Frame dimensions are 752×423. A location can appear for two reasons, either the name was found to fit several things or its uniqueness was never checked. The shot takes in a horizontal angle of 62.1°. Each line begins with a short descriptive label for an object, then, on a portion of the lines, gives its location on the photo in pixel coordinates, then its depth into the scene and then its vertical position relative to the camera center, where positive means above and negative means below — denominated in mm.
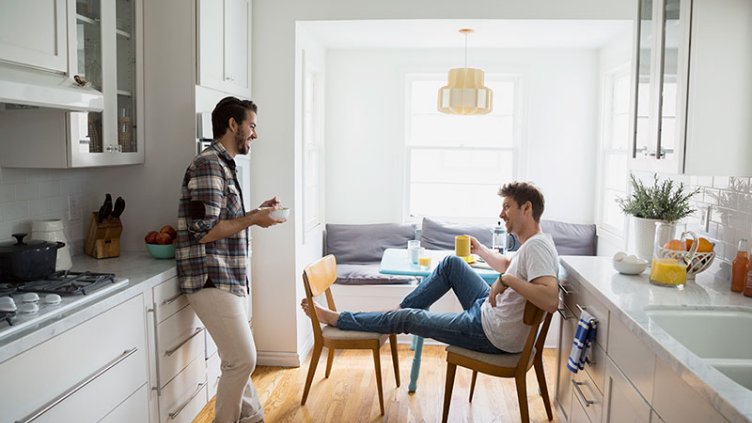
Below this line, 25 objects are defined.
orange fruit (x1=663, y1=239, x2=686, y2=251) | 2535 -282
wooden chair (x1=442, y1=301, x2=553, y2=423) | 2803 -879
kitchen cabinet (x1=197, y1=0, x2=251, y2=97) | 3145 +679
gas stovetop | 1893 -444
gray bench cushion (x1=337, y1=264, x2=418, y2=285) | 4617 -790
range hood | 1934 +258
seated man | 2721 -617
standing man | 2639 -332
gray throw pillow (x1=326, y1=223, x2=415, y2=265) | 5062 -557
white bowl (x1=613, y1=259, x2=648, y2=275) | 2723 -397
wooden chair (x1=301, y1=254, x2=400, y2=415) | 3287 -875
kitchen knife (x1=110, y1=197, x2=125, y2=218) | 3035 -195
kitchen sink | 2143 -523
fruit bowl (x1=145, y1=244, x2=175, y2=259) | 2967 -389
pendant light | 4047 +525
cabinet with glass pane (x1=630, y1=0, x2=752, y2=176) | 2354 +340
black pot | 2318 -352
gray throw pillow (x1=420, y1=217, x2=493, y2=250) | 4957 -477
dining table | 3516 -550
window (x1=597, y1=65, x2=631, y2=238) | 4574 +188
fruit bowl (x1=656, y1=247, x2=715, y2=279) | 2535 -335
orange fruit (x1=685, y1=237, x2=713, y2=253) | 2596 -287
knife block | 2980 -337
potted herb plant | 2826 -158
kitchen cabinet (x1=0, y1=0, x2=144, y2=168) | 2545 +233
